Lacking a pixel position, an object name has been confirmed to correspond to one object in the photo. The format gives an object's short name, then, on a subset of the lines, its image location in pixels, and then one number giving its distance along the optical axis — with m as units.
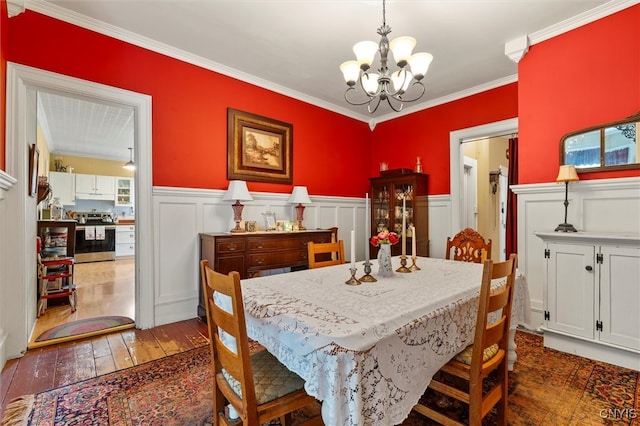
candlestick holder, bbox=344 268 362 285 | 1.67
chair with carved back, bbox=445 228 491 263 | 2.61
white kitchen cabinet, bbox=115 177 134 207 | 8.25
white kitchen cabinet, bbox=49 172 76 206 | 7.15
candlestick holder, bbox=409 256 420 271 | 2.12
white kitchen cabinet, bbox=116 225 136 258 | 7.75
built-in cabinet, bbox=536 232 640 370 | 2.18
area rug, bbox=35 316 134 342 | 2.78
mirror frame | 2.38
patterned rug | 1.67
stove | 7.01
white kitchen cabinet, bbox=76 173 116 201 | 7.59
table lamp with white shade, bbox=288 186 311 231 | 3.99
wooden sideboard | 3.04
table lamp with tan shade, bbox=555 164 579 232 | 2.54
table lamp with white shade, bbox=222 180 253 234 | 3.34
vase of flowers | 1.86
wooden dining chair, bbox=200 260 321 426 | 1.09
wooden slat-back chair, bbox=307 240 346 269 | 2.33
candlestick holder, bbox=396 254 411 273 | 2.04
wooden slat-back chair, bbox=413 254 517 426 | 1.28
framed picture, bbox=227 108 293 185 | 3.62
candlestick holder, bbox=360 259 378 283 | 1.73
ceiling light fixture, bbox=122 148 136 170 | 6.62
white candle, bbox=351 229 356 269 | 1.67
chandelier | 1.94
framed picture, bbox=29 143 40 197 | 2.76
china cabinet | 4.34
